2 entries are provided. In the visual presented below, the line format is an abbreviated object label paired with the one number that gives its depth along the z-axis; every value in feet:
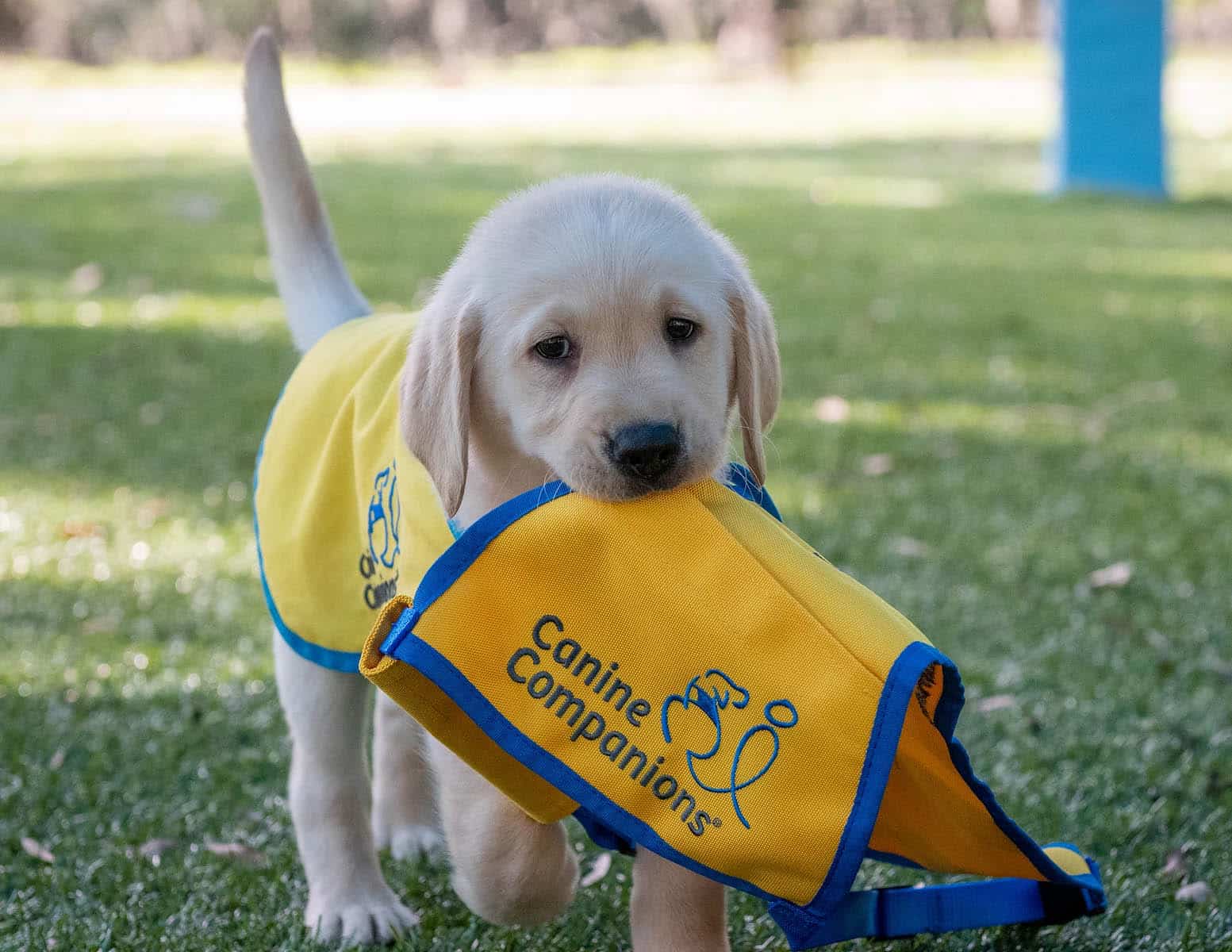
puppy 7.02
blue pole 43.45
